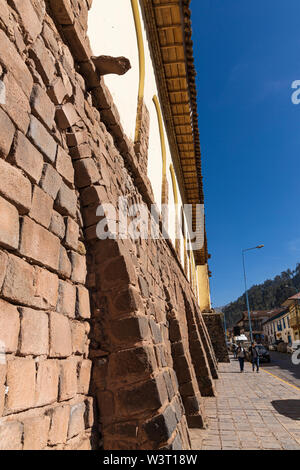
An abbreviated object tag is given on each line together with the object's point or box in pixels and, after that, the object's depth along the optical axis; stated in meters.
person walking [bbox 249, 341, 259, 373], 15.56
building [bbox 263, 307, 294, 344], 44.19
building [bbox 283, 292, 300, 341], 37.12
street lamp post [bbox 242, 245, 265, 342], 27.46
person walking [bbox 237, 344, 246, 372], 14.73
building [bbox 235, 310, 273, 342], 69.39
